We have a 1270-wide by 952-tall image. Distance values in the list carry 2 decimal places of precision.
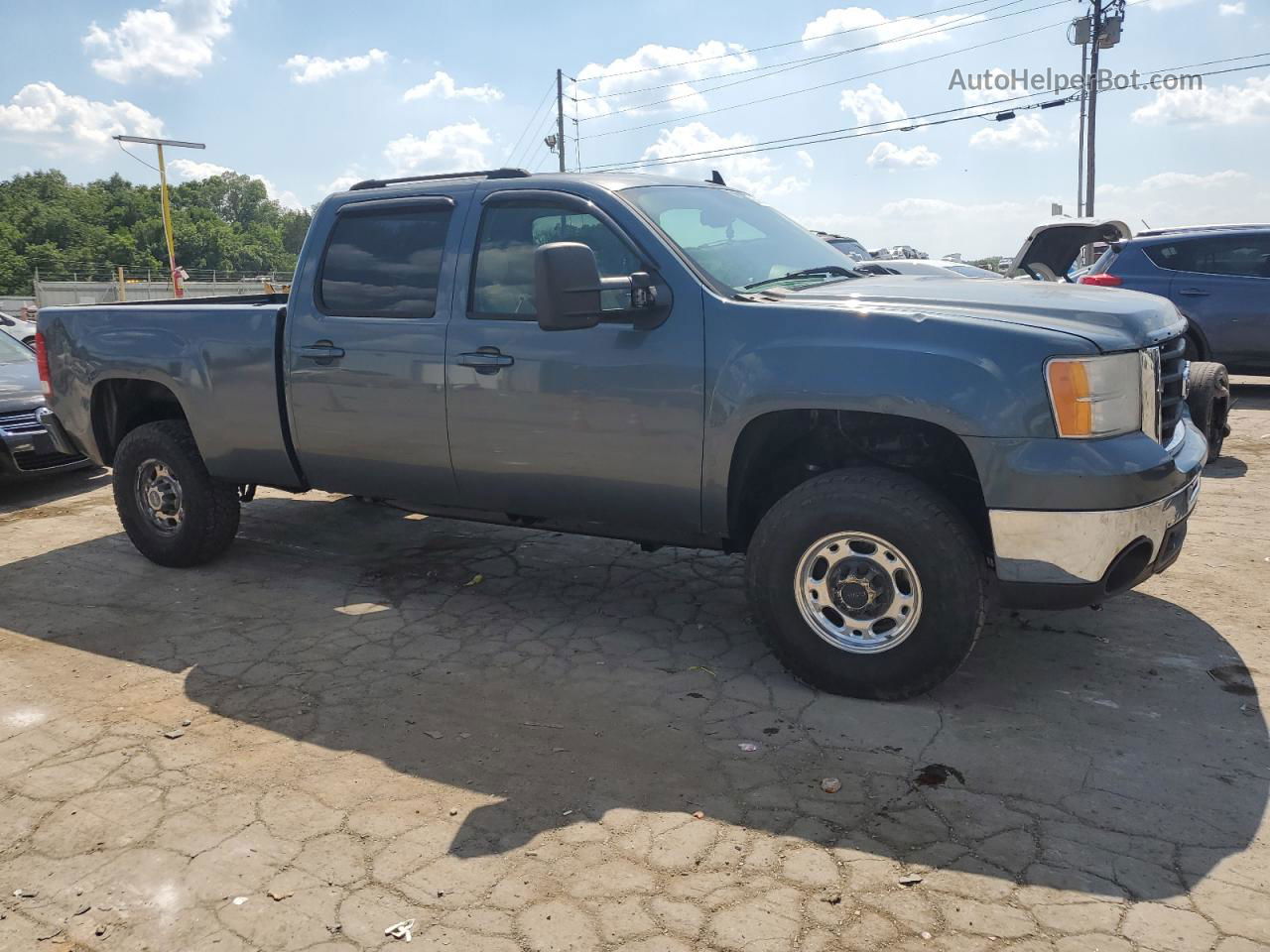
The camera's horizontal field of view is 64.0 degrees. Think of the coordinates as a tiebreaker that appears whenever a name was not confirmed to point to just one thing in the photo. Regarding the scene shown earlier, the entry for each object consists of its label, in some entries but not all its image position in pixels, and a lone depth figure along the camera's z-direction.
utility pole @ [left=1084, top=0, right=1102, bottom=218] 30.50
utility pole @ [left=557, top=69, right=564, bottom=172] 43.69
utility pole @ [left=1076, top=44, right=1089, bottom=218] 31.46
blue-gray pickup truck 3.38
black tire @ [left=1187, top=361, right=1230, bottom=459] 6.55
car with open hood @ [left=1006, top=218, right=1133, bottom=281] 14.64
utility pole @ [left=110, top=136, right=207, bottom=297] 29.55
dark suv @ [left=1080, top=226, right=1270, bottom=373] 9.77
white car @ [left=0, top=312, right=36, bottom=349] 13.73
